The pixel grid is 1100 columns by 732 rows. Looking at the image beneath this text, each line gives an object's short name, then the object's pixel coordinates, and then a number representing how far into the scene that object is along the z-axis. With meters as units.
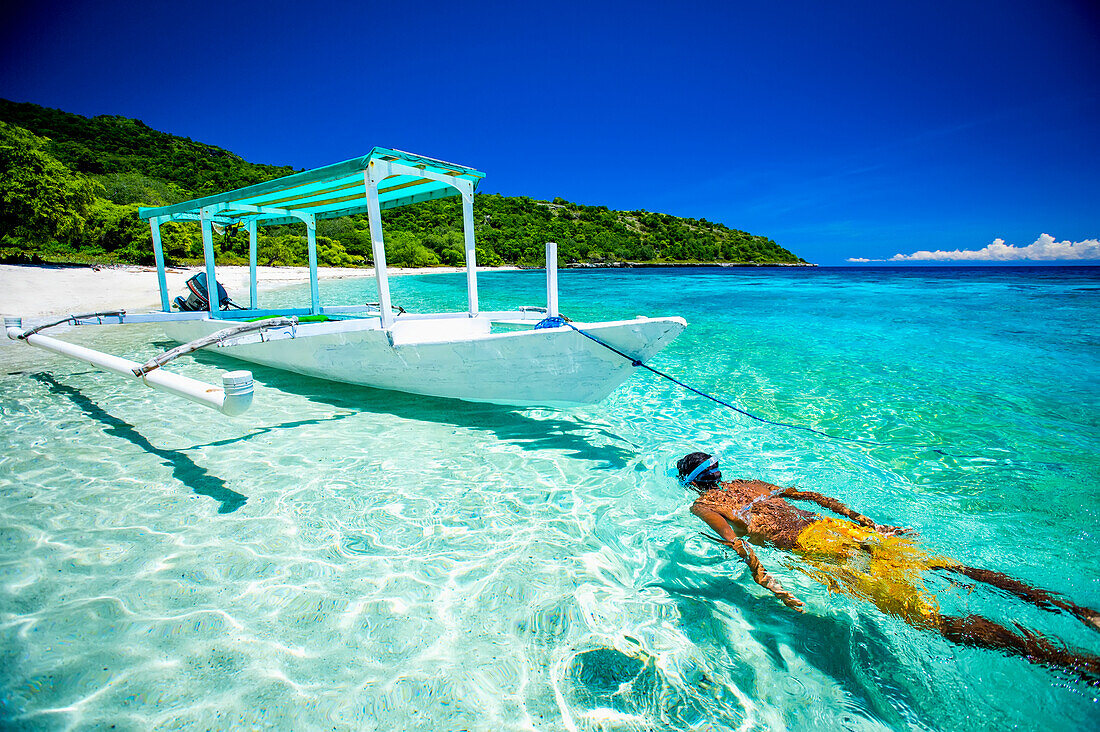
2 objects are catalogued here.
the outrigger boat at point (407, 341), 4.31
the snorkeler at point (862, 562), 2.11
